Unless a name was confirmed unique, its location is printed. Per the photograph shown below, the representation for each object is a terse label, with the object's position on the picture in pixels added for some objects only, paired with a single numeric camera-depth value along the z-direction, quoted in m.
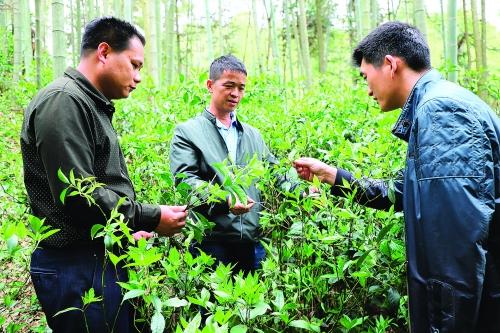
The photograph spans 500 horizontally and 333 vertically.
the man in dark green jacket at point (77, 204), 1.61
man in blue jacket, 1.34
